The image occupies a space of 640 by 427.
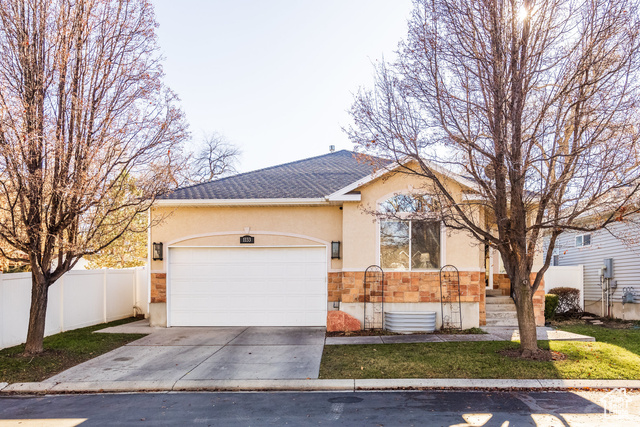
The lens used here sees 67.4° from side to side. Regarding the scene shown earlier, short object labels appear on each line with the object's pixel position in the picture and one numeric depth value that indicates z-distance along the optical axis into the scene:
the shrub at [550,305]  13.83
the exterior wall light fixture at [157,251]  13.14
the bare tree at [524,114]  7.76
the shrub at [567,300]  15.33
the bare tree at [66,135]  8.70
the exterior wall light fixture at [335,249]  12.77
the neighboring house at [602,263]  14.20
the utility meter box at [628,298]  14.09
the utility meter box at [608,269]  14.99
